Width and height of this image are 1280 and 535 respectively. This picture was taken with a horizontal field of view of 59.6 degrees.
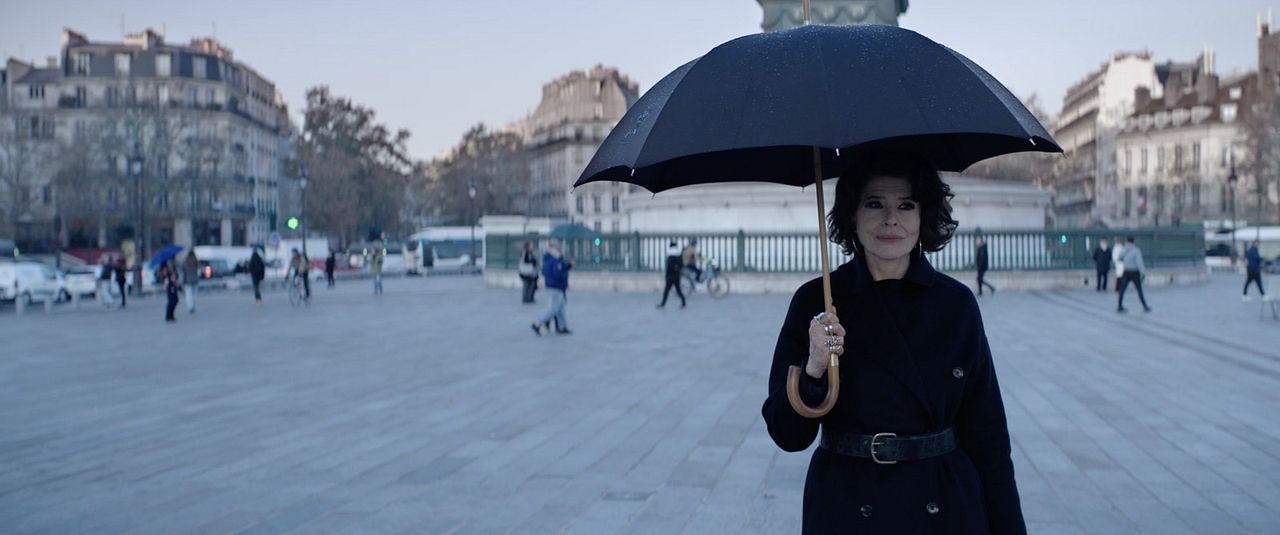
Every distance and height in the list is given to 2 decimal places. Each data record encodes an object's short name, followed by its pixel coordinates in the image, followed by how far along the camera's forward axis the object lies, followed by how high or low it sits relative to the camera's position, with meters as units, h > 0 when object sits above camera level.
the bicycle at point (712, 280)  25.57 -0.97
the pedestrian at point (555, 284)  15.89 -0.61
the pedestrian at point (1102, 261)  25.67 -0.74
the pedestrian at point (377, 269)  32.44 -0.69
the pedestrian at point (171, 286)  21.30 -0.70
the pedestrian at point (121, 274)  27.05 -0.55
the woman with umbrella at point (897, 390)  2.63 -0.38
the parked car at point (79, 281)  30.36 -0.82
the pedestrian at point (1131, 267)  19.42 -0.68
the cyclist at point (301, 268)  26.77 -0.50
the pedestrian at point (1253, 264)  21.05 -0.74
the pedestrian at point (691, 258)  25.07 -0.44
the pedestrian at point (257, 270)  26.95 -0.52
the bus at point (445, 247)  66.56 -0.18
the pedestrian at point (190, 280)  23.70 -0.65
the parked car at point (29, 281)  29.94 -0.77
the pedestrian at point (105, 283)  27.41 -0.77
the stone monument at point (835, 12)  24.92 +5.04
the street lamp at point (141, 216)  35.66 +1.51
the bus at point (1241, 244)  53.91 -0.95
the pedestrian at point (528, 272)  23.89 -0.64
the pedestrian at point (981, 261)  24.28 -0.63
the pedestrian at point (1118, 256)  23.20 -0.57
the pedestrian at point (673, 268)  21.81 -0.57
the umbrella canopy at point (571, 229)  41.84 +0.47
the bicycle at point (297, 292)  27.08 -1.10
